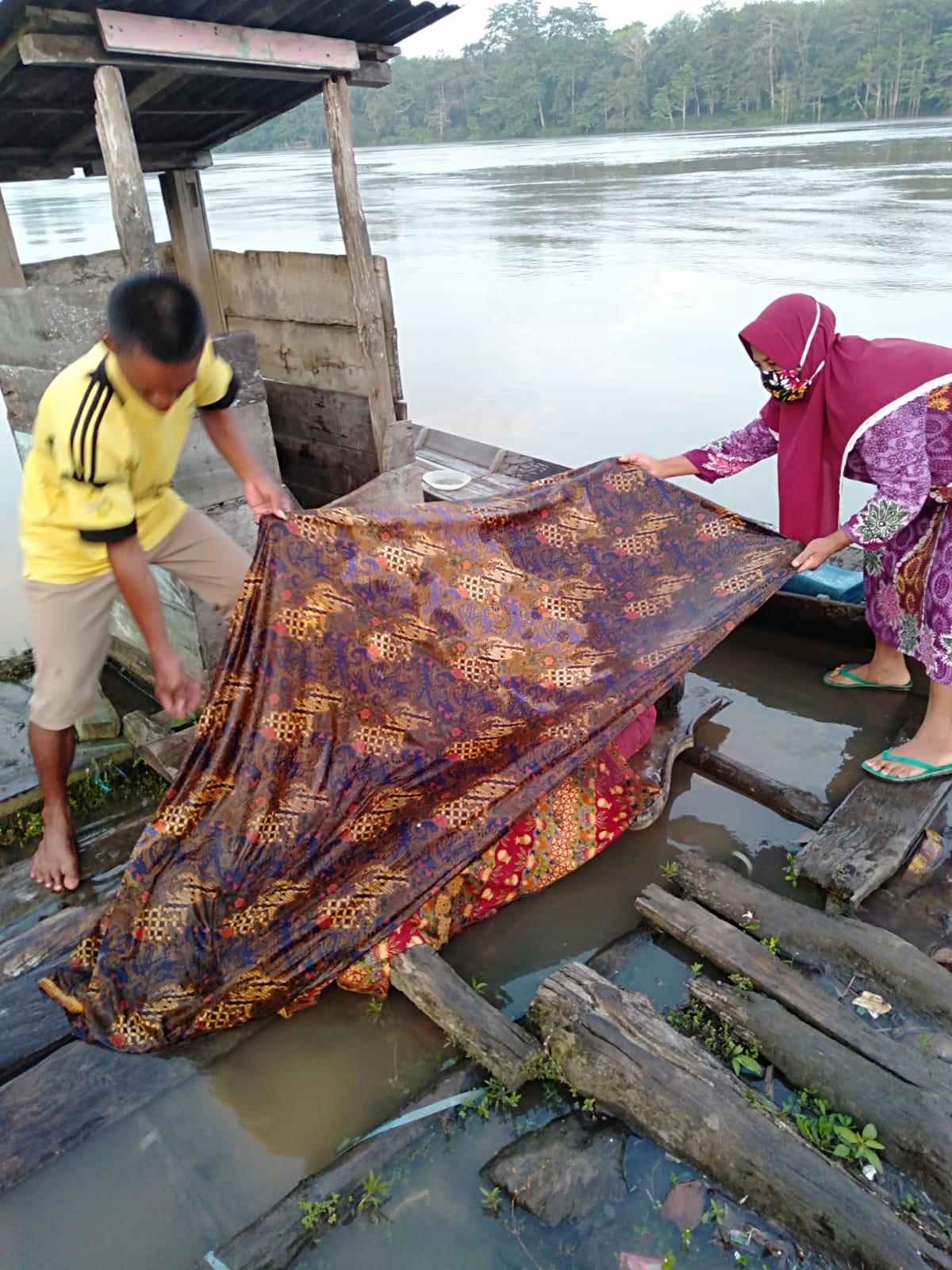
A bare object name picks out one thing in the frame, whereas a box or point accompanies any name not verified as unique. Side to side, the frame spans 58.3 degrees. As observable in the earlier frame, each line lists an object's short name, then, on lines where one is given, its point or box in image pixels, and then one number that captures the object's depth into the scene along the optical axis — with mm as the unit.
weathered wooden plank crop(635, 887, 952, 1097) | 2260
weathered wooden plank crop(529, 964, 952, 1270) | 1892
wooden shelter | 3748
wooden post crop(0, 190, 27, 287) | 4234
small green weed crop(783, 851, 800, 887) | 3104
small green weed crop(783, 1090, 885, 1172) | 2129
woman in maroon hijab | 3170
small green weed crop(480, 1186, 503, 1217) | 2109
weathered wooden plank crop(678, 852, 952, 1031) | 2502
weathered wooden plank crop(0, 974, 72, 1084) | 2506
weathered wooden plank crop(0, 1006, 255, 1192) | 2271
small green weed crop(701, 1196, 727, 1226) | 2047
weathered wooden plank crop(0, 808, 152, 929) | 3221
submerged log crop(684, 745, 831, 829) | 3396
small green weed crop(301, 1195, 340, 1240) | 2062
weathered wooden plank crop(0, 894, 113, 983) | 2785
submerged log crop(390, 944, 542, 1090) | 2371
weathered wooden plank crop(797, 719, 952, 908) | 2941
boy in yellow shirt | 2492
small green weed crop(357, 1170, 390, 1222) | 2115
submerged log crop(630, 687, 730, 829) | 3385
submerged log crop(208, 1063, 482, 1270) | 2002
